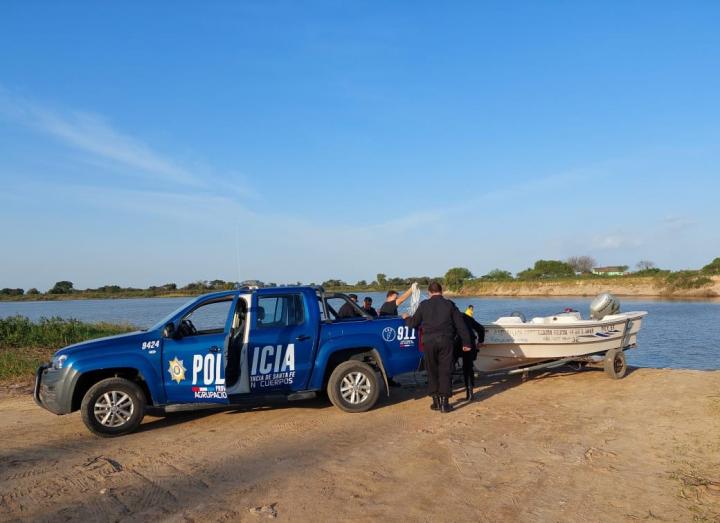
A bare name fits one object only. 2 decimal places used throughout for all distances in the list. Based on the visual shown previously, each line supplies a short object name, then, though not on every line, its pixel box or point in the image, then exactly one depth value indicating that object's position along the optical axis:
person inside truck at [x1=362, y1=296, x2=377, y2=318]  11.28
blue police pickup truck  7.27
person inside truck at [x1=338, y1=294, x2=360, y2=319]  9.13
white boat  10.01
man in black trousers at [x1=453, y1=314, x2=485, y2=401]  8.63
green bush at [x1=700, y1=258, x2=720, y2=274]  53.41
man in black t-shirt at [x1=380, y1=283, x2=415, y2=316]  11.15
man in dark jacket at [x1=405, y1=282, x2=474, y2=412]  8.12
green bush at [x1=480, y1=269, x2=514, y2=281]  70.19
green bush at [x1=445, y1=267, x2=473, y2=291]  70.56
